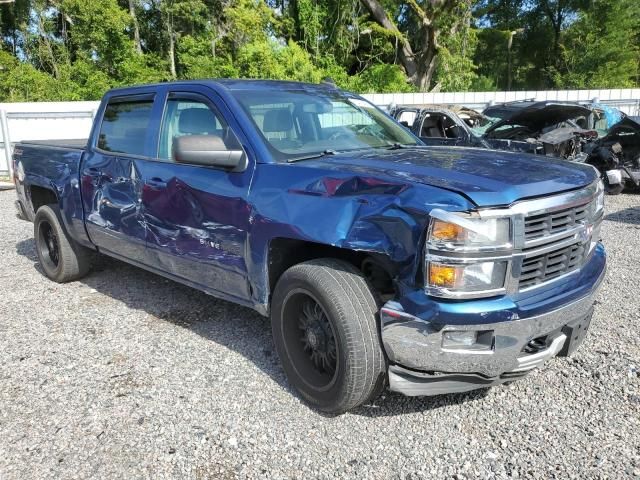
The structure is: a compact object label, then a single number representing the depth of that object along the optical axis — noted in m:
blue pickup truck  2.44
